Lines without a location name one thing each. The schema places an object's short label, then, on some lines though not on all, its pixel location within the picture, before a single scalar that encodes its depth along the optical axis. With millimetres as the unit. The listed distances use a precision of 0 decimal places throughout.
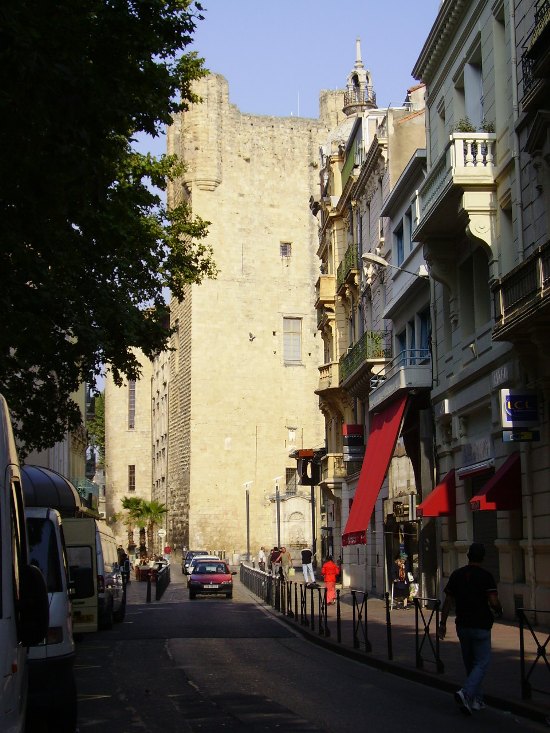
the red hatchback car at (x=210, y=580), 40188
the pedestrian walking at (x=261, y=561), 62156
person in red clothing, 31570
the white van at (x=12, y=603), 6020
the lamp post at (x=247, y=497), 71500
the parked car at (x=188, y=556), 63019
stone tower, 78938
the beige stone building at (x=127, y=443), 109875
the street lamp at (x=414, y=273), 28908
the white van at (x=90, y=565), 22078
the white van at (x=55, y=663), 9945
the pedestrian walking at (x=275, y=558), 56416
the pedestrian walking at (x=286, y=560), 57656
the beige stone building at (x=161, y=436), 89912
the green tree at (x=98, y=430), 122312
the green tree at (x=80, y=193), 12062
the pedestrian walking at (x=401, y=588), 29344
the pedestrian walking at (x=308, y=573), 39594
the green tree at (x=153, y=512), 86562
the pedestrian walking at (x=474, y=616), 11227
